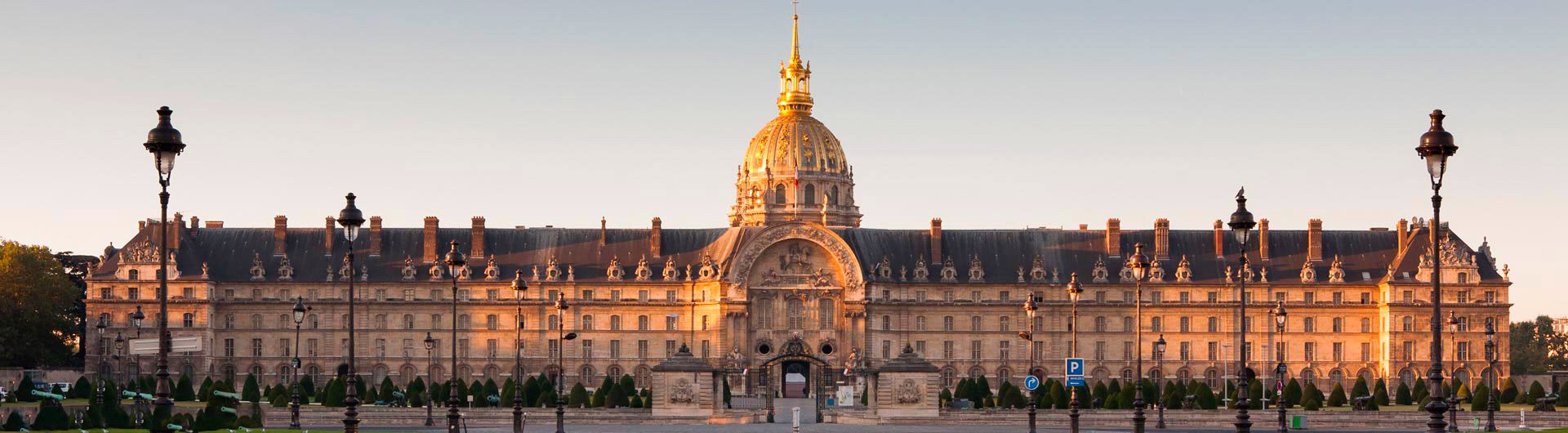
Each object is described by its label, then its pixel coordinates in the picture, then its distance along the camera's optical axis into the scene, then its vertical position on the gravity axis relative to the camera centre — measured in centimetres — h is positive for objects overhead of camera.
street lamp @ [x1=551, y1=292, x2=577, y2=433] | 7713 -197
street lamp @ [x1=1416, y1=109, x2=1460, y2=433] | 4334 +330
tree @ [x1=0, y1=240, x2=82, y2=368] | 13625 +199
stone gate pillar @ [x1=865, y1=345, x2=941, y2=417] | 8744 -166
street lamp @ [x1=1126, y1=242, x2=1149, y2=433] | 7612 +243
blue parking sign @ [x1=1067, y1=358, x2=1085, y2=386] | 6862 -81
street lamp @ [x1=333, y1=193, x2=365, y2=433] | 6156 +305
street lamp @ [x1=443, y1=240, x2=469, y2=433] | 6650 -136
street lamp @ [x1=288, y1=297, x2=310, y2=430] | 8038 -201
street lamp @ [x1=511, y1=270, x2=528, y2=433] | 7469 -207
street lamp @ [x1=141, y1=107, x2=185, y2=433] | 4522 +344
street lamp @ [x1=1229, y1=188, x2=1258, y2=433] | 6078 +294
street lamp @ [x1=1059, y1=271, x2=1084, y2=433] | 6872 +4
